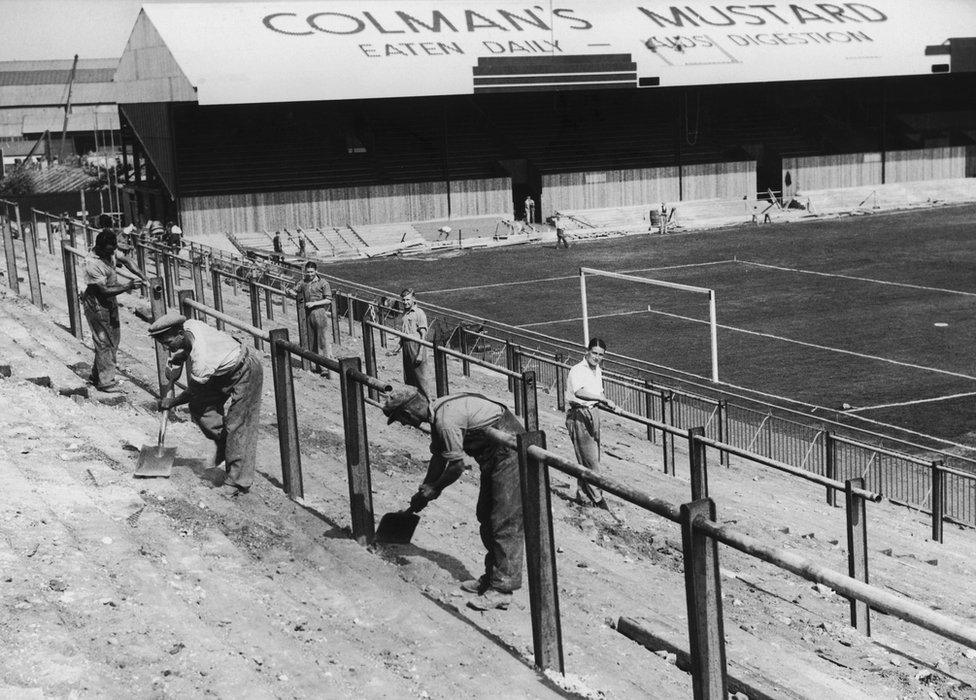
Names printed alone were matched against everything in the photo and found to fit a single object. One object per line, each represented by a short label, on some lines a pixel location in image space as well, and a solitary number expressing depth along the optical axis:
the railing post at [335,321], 22.96
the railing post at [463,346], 20.28
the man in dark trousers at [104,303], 14.52
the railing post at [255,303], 24.14
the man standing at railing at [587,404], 13.12
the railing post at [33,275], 20.31
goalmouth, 23.56
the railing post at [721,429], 16.15
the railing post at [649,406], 17.28
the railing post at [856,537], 10.38
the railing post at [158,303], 13.97
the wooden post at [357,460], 9.47
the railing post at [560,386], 18.78
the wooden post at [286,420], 10.59
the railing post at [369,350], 18.58
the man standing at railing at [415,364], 16.70
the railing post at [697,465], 11.62
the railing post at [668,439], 15.44
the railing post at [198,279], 24.32
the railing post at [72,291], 17.91
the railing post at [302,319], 19.59
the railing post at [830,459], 14.88
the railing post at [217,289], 26.25
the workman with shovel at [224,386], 10.52
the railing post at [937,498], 13.77
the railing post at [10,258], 21.81
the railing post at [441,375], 15.82
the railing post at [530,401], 11.58
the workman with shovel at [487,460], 8.58
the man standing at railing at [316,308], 19.52
